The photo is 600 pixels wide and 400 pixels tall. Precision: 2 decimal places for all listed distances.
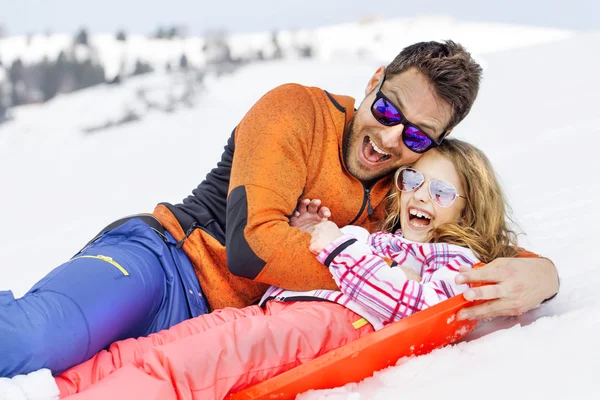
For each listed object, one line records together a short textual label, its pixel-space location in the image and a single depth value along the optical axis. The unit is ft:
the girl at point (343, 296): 5.31
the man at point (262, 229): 5.98
